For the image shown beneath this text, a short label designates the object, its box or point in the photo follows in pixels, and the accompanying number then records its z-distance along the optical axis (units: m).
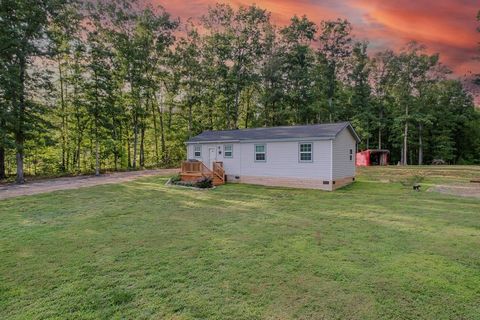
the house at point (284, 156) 14.16
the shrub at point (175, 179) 16.11
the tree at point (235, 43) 31.11
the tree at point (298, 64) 32.88
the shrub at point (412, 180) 15.11
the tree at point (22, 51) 15.65
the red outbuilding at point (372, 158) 31.70
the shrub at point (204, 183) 14.69
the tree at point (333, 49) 33.84
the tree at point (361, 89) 36.03
